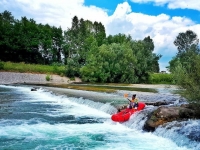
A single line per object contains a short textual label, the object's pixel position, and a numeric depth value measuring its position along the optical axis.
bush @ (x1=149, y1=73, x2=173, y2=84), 47.95
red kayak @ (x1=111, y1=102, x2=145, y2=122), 11.46
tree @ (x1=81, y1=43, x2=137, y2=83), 41.01
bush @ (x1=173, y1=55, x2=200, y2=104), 10.44
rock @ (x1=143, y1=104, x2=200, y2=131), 10.06
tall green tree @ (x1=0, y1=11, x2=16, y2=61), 44.13
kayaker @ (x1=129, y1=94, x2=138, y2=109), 11.98
